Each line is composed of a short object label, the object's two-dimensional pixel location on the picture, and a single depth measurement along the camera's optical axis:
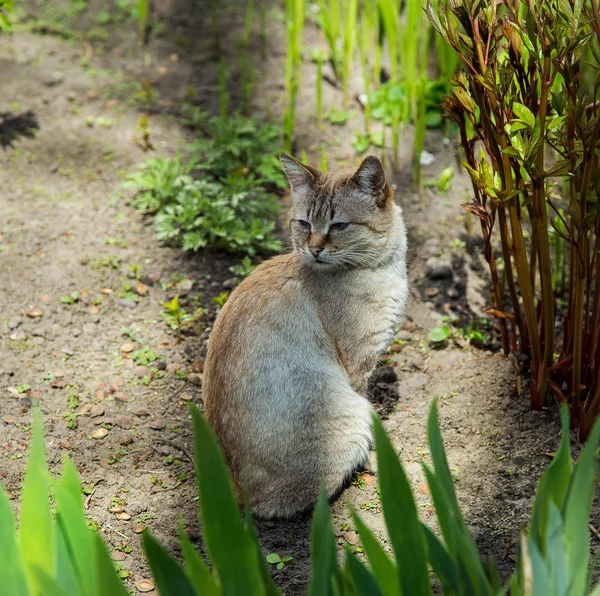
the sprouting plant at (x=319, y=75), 4.83
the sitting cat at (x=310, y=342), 2.98
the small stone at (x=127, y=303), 4.02
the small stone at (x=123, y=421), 3.41
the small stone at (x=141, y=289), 4.10
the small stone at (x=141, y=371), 3.67
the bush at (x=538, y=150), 2.58
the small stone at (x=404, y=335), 3.95
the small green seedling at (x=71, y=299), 4.00
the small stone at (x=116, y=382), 3.60
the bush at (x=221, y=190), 4.23
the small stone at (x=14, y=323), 3.83
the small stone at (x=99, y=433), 3.34
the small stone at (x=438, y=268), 4.19
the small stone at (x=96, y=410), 3.43
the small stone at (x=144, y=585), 2.64
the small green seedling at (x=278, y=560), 2.76
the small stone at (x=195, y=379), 3.65
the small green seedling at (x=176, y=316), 3.76
